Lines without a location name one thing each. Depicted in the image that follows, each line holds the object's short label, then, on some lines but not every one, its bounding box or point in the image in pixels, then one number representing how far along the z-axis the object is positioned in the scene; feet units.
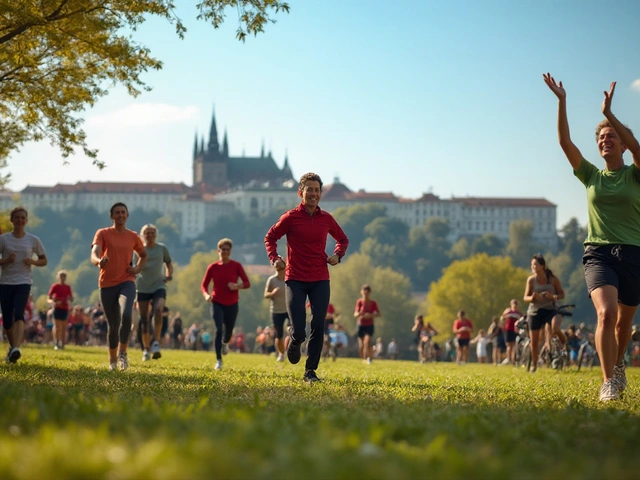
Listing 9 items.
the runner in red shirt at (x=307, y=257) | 35.45
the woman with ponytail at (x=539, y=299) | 56.03
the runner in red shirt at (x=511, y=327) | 87.56
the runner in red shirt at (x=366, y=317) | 78.02
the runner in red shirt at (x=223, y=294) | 50.72
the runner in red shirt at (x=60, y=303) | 81.35
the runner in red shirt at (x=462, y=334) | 104.06
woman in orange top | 41.45
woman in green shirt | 28.55
